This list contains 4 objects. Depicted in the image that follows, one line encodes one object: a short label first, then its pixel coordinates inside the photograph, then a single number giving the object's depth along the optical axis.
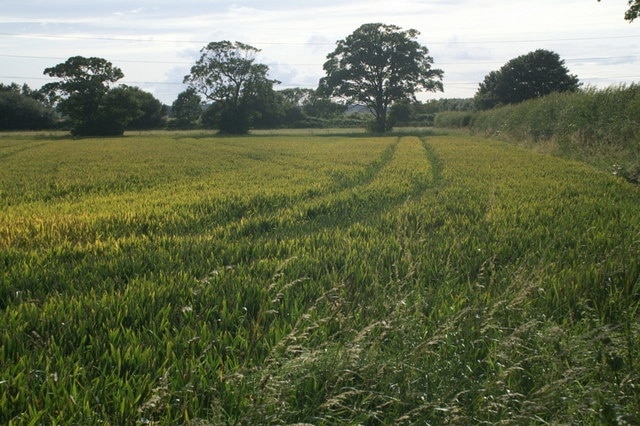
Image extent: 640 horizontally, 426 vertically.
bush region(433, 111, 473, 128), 62.03
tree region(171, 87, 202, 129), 59.44
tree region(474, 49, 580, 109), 64.75
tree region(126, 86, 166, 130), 74.74
